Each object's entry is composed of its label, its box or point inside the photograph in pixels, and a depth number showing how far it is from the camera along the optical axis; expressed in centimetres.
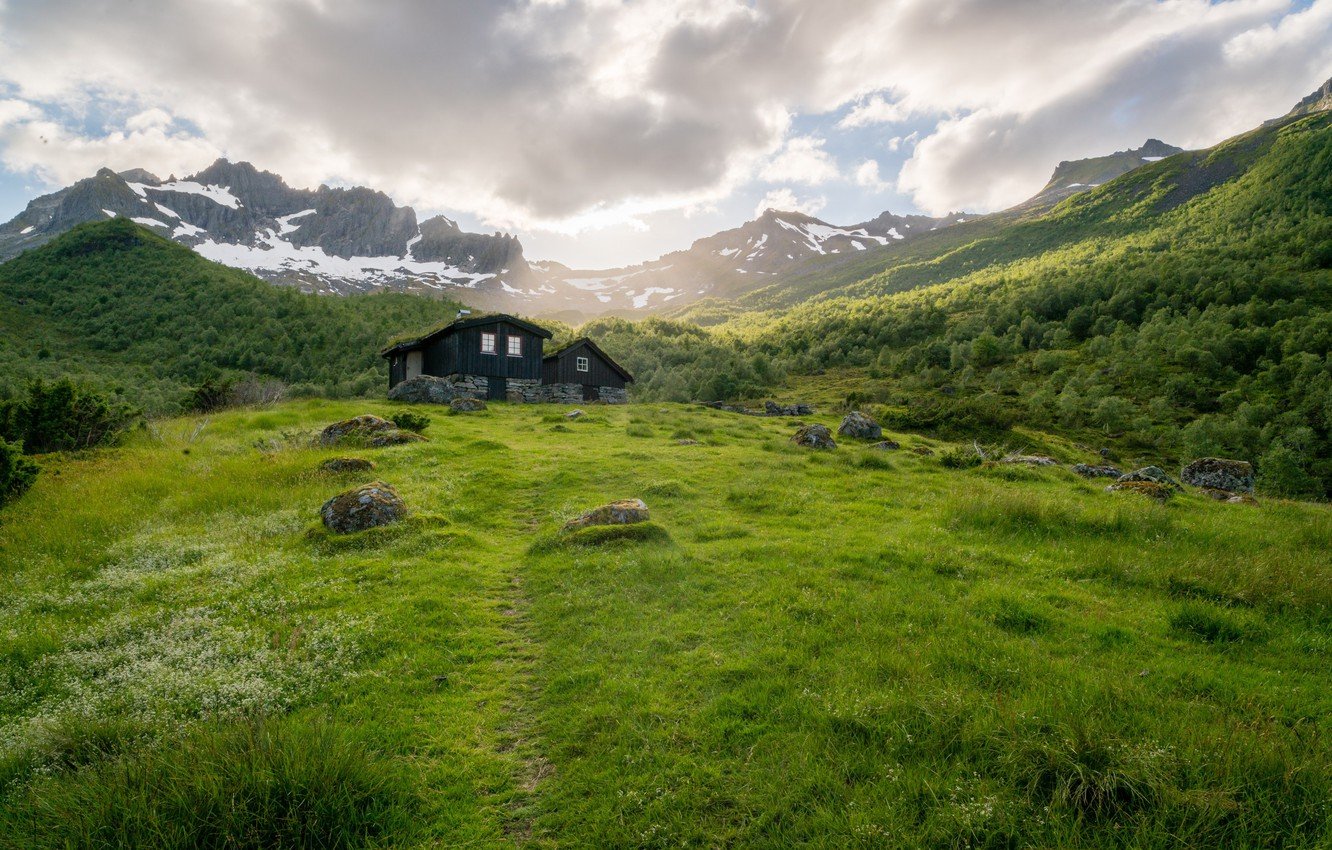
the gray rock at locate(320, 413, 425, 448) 2273
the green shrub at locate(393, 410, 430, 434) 2659
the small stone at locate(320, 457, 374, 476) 1780
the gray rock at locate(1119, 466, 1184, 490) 2223
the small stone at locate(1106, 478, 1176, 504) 1730
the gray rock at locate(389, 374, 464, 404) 4284
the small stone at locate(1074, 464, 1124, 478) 2392
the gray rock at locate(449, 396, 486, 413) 3847
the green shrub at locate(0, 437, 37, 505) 1308
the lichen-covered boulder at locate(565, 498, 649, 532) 1319
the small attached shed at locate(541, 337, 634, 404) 5322
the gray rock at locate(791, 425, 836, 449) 2647
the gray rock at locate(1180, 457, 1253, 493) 2297
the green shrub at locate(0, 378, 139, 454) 1781
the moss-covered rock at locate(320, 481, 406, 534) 1292
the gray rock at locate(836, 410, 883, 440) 3200
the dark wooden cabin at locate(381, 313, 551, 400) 4719
